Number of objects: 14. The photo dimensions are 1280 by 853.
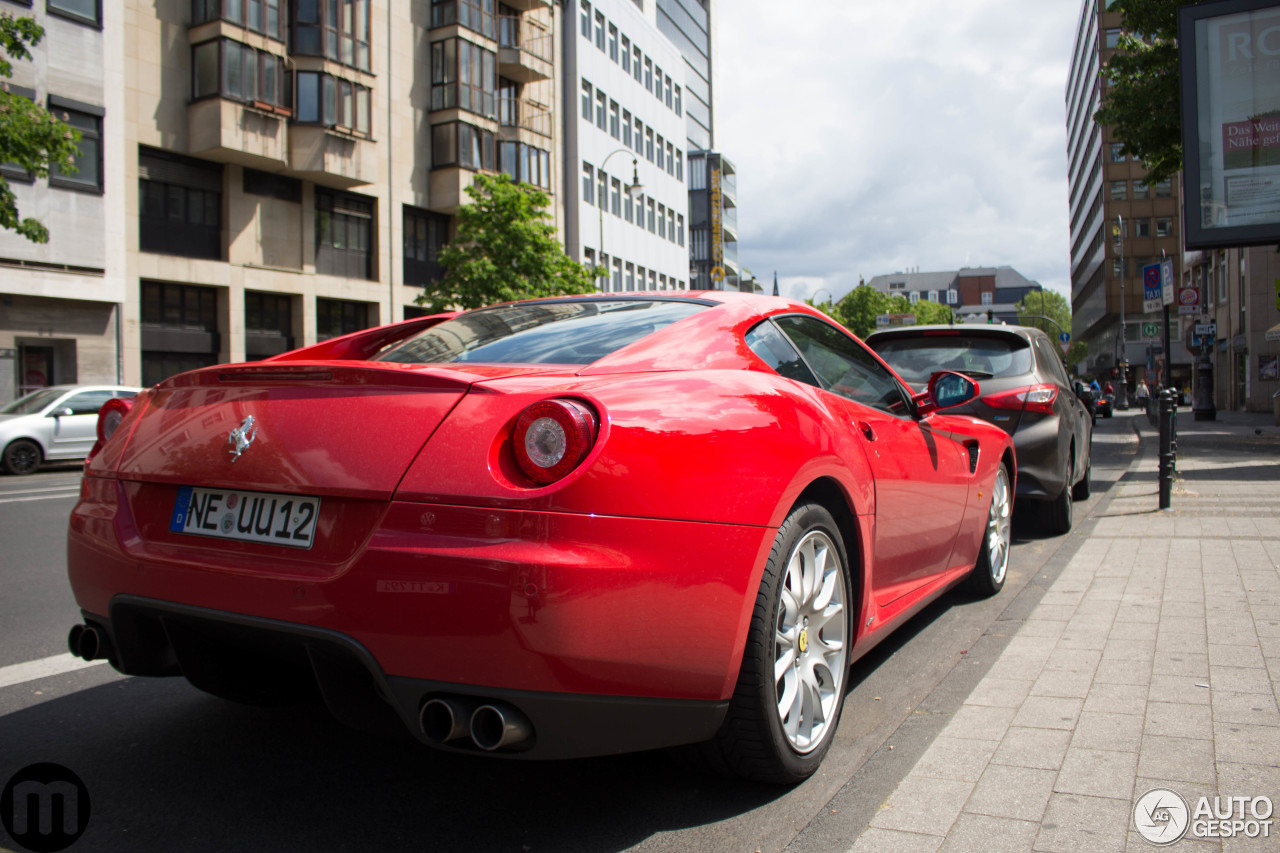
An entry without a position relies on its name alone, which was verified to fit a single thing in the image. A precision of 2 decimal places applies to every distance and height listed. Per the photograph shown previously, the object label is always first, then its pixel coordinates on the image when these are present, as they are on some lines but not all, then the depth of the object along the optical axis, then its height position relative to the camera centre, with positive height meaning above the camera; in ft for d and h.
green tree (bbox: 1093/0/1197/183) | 63.57 +21.77
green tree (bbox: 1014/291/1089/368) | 478.18 +56.91
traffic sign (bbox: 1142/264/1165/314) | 56.34 +7.88
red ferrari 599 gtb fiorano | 7.14 -0.89
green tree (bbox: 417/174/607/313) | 96.99 +17.44
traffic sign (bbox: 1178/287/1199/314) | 62.59 +7.69
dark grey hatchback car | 23.24 +0.92
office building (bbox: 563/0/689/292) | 155.02 +49.49
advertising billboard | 45.65 +14.25
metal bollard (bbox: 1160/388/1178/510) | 28.81 -0.65
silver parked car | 53.52 +0.35
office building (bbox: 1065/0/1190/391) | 246.06 +52.13
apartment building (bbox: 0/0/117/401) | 74.95 +14.83
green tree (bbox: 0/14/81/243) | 50.11 +15.38
